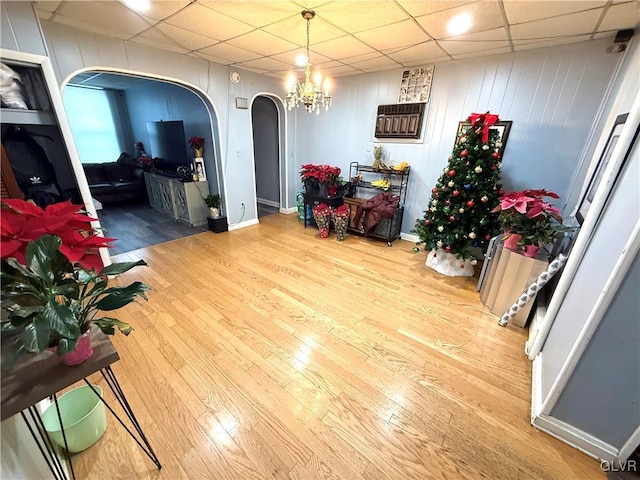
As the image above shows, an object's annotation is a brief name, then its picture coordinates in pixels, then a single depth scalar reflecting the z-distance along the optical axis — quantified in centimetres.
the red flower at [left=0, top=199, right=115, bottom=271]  65
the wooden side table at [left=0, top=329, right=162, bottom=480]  69
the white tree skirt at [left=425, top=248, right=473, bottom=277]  291
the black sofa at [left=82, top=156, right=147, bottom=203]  496
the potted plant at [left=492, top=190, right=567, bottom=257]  196
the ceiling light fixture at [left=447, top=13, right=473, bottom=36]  194
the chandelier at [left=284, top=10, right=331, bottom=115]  220
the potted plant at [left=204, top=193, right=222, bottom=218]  399
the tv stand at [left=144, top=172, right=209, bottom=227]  420
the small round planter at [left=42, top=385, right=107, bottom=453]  119
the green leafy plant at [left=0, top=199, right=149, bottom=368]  65
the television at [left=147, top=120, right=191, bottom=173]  435
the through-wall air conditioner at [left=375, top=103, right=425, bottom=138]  341
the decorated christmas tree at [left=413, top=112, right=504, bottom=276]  251
